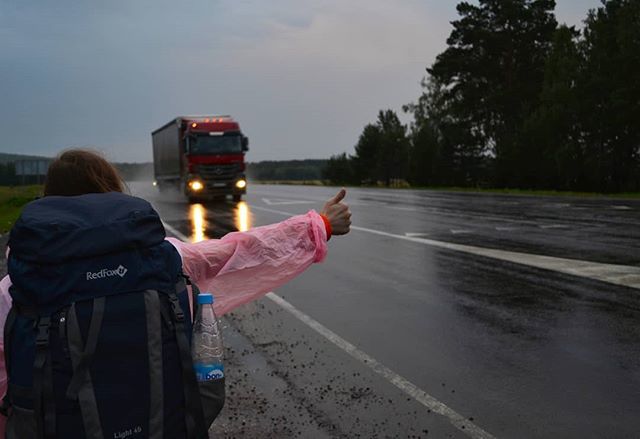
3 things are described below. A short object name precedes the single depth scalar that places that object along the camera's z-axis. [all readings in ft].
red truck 96.48
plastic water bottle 6.47
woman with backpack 5.70
